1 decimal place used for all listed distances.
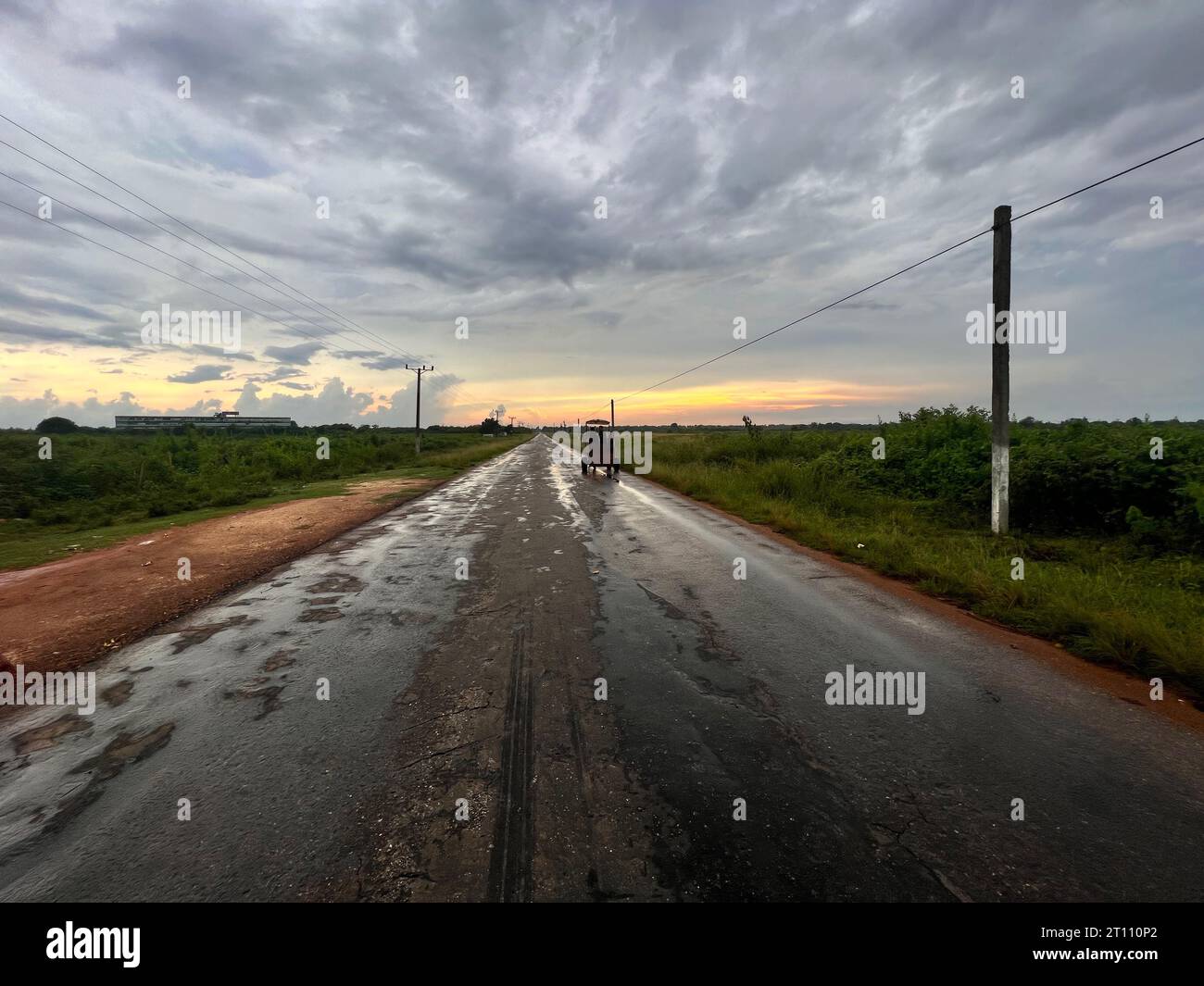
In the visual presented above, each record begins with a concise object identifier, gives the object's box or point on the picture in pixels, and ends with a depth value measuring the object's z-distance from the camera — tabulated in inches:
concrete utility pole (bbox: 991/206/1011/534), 386.6
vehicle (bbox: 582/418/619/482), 949.8
